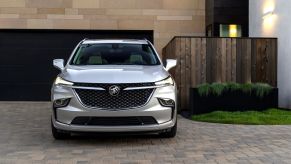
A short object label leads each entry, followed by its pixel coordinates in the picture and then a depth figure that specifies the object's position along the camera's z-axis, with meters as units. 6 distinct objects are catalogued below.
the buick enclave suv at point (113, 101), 7.11
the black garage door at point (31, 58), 17.02
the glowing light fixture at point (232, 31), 16.36
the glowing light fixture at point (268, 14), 13.19
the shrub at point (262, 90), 10.97
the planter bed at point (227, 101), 10.93
